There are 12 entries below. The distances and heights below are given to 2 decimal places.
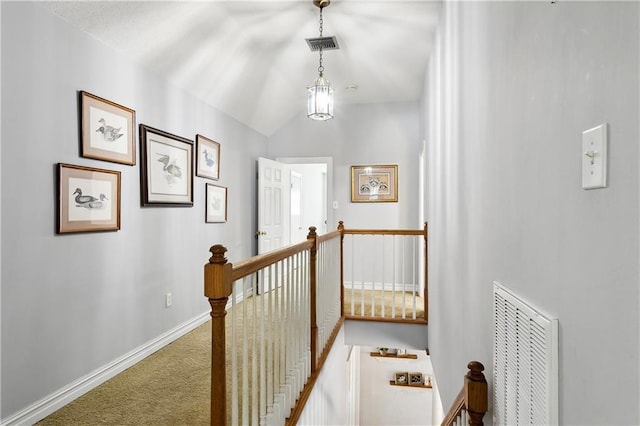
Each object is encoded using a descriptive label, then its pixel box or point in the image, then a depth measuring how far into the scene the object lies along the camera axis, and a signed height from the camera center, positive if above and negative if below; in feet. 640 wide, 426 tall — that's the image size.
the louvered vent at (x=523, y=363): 3.21 -1.54
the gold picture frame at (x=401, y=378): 21.75 -9.90
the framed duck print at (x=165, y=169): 9.79 +1.18
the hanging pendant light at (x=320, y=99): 10.98 +3.28
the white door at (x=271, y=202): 16.29 +0.35
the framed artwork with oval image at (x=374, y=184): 17.26 +1.23
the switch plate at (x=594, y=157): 2.41 +0.36
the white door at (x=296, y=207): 20.26 +0.16
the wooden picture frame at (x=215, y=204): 13.01 +0.22
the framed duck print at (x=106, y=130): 7.86 +1.82
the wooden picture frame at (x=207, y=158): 12.43 +1.82
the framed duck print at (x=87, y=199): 7.31 +0.23
